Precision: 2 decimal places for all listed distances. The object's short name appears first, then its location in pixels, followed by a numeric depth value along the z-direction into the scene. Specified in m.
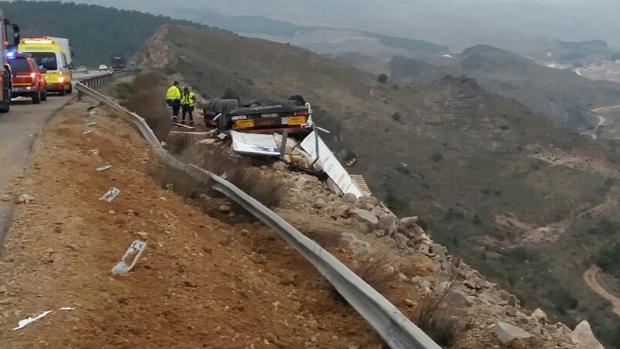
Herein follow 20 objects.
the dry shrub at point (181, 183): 9.77
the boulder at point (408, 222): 11.95
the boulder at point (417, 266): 8.19
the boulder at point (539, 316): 8.16
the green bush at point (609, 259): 42.09
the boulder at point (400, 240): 9.94
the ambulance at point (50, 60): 31.62
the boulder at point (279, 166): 14.08
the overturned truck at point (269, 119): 17.42
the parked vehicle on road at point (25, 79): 25.64
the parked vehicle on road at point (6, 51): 20.41
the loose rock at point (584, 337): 7.23
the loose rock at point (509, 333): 5.90
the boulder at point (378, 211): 11.54
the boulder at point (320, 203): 10.97
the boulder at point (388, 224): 10.30
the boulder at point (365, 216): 10.36
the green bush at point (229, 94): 54.07
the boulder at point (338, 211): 10.40
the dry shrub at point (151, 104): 17.66
